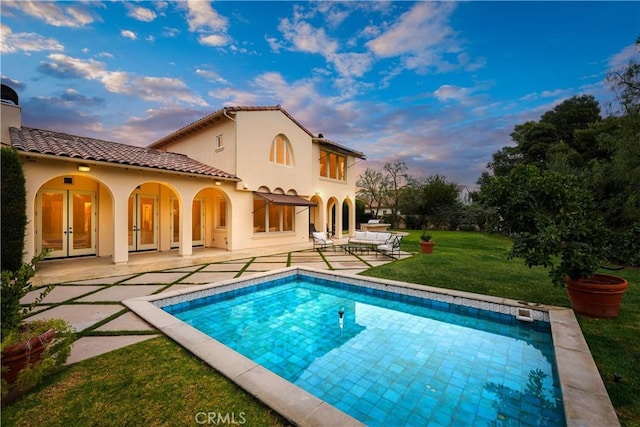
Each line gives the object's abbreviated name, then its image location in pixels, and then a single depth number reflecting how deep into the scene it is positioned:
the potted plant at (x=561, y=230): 6.14
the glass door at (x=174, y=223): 16.94
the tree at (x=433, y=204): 36.72
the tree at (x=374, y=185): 45.88
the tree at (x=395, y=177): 45.19
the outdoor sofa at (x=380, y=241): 14.62
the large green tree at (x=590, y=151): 11.83
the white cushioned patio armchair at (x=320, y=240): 16.89
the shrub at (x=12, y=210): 8.82
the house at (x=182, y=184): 11.59
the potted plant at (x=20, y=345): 3.07
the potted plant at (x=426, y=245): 16.06
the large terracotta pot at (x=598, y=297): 6.18
